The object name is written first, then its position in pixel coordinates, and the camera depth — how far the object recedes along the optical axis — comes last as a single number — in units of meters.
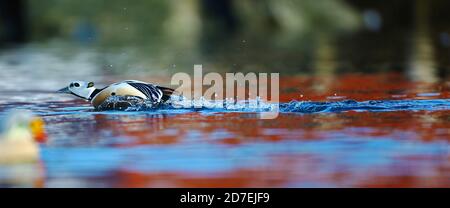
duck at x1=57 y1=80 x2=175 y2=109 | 16.98
